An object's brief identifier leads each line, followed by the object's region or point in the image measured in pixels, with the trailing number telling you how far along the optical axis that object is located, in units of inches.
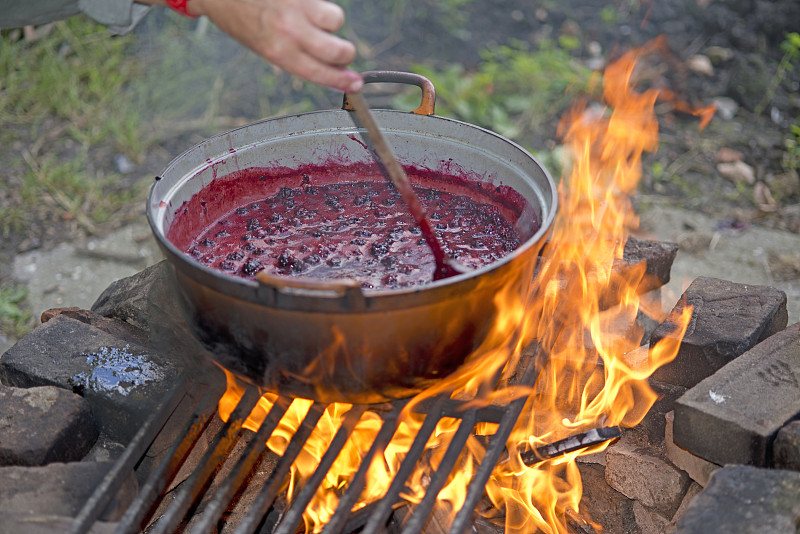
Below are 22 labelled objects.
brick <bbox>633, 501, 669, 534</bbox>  86.3
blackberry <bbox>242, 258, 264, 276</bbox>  78.6
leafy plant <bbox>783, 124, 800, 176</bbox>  170.9
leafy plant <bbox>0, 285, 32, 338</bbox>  133.5
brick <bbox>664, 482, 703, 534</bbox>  81.9
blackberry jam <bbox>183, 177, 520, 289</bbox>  79.4
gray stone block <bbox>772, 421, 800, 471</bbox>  71.8
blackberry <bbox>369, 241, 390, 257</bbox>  82.3
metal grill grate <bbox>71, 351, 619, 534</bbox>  70.2
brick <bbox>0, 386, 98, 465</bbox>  78.5
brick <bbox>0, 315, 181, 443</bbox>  86.1
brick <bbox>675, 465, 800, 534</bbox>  65.2
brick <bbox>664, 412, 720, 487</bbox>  80.4
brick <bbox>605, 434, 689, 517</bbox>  84.7
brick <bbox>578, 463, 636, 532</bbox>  90.8
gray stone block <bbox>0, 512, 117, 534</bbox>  69.0
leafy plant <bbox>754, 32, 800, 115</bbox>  193.6
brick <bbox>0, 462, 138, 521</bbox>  70.7
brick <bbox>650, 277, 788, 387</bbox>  87.4
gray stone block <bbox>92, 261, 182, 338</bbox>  95.0
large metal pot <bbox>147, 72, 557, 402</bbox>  61.9
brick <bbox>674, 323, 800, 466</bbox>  74.3
